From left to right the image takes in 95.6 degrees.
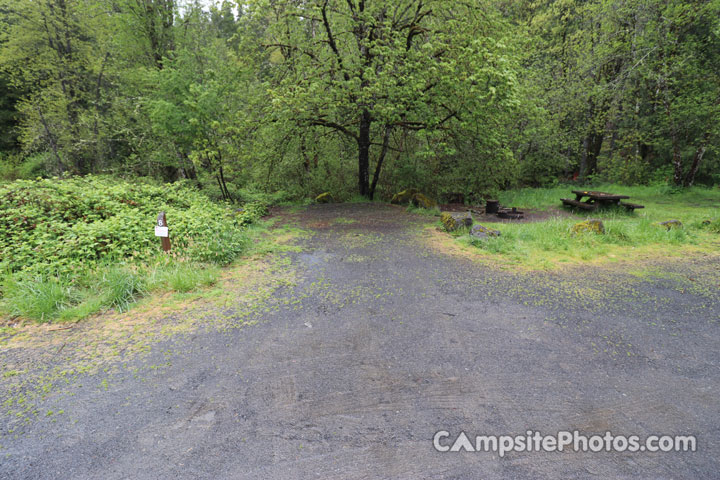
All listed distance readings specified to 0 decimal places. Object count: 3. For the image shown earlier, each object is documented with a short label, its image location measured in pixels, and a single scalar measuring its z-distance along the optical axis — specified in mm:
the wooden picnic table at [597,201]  8921
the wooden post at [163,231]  4359
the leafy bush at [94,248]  3553
